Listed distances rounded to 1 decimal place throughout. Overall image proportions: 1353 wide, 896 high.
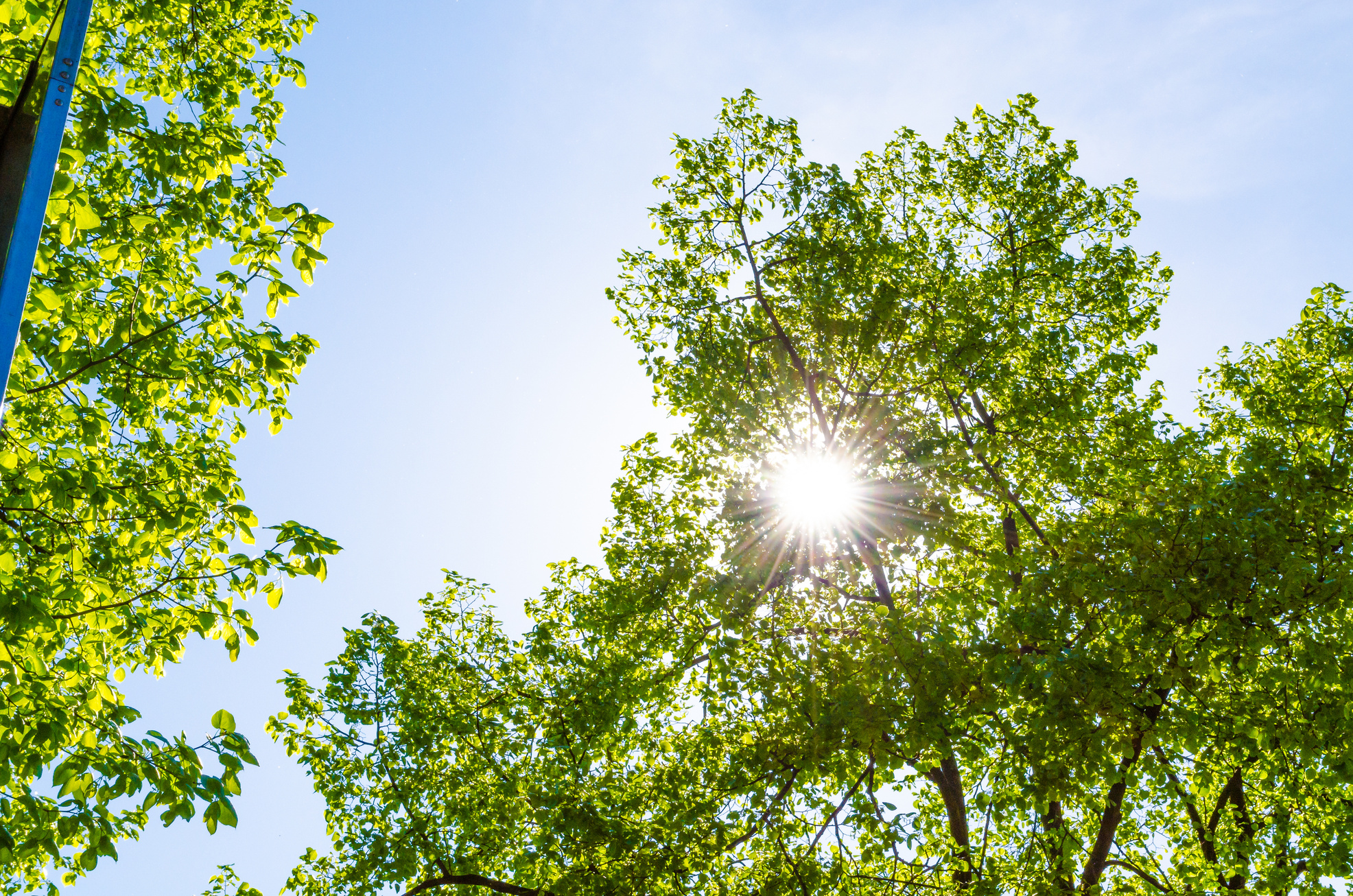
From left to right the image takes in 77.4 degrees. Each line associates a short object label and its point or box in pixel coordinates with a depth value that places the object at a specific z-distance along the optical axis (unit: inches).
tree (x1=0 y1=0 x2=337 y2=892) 190.2
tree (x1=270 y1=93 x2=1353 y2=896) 338.0
